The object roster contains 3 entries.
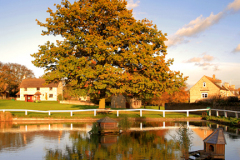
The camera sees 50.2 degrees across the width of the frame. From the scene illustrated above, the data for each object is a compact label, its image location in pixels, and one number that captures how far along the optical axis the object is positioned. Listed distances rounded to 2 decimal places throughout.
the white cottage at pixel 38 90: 92.00
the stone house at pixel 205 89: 61.25
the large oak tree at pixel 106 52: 25.55
